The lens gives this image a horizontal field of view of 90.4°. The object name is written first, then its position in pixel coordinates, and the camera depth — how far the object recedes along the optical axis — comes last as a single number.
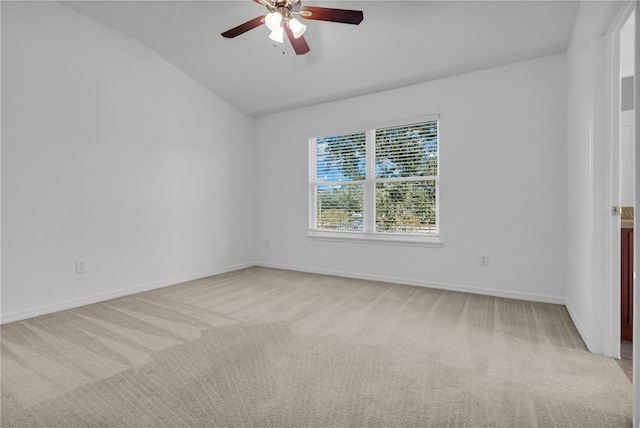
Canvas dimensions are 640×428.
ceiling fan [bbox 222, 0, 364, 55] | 2.33
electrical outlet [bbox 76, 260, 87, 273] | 3.23
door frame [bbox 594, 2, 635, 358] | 1.97
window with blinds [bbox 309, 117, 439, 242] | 3.84
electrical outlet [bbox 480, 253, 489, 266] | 3.45
